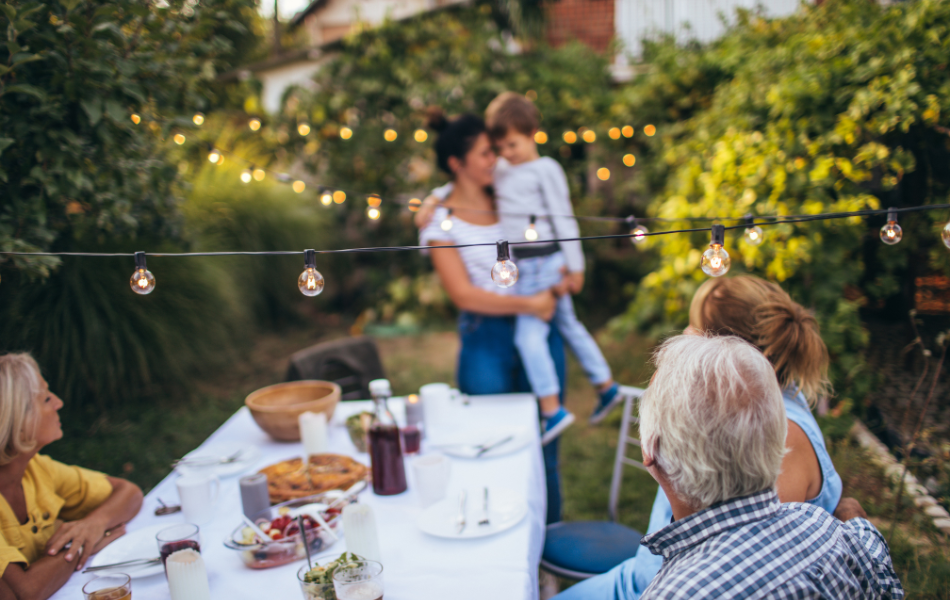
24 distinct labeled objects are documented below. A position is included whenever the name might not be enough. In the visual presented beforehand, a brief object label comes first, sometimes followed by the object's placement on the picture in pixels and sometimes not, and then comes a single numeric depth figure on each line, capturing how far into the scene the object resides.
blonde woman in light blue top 1.40
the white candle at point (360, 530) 1.31
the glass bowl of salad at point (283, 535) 1.34
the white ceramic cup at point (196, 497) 1.52
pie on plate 1.66
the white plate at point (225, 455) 1.78
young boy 2.75
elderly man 0.93
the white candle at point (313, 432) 1.92
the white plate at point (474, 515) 1.43
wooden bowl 2.01
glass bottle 1.65
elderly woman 1.29
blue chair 1.88
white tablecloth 1.25
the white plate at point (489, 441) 1.88
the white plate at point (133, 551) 1.32
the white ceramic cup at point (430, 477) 1.57
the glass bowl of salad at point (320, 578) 1.14
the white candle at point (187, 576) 1.16
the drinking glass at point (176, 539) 1.28
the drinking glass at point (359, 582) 1.11
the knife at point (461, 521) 1.44
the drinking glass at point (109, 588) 1.13
